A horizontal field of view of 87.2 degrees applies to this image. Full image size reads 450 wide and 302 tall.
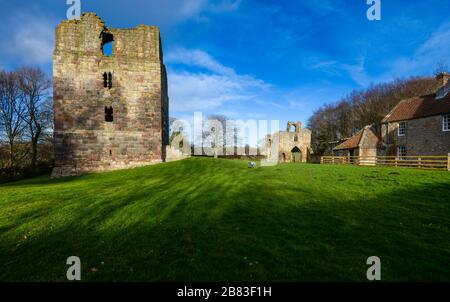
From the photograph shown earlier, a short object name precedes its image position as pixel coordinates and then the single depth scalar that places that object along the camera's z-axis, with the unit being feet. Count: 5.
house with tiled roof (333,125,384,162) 95.86
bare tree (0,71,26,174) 98.89
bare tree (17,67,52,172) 103.30
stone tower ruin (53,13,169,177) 69.87
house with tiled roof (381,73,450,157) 72.38
